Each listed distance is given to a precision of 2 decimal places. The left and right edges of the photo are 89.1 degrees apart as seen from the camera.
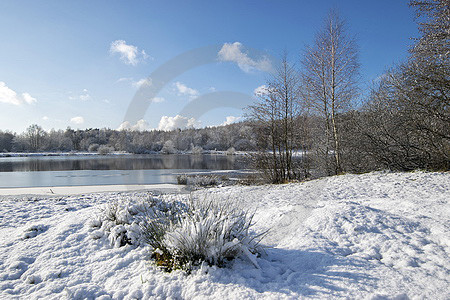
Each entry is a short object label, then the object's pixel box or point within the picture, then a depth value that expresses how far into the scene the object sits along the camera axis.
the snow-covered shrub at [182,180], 18.36
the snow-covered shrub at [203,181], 18.09
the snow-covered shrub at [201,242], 3.03
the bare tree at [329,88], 11.79
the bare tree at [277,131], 13.31
